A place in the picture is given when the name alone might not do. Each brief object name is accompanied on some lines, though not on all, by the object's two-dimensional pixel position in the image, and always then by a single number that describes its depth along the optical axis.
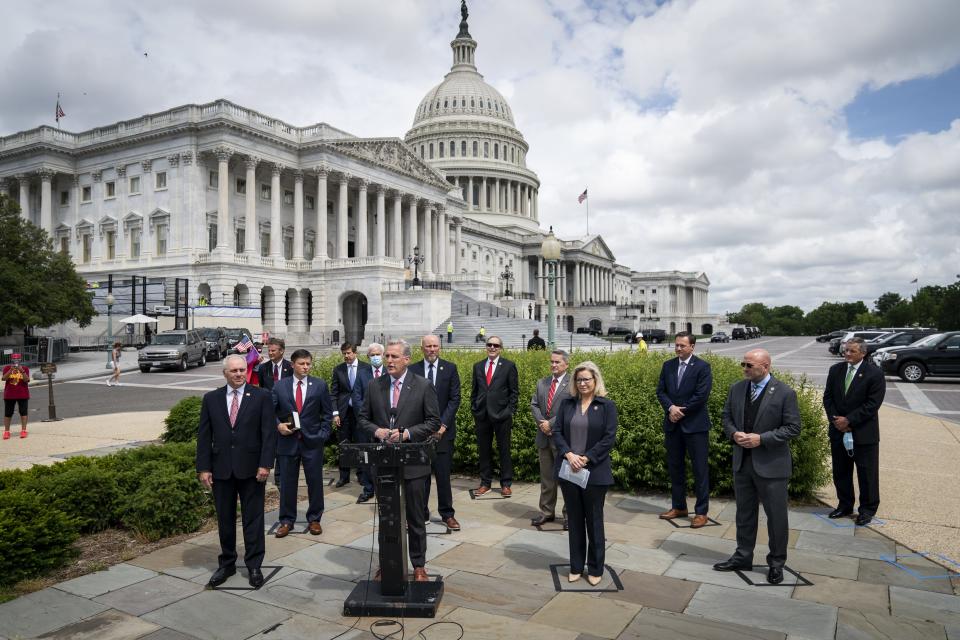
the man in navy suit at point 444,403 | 8.39
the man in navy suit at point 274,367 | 10.68
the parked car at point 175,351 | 33.16
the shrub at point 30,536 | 6.64
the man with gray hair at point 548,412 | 8.43
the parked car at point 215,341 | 38.82
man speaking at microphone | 7.02
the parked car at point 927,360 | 26.66
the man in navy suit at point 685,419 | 8.41
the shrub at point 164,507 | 8.16
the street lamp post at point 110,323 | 42.14
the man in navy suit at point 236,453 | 6.78
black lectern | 6.03
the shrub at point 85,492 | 8.15
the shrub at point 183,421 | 13.09
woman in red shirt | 15.48
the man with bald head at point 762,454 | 6.66
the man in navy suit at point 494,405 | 9.80
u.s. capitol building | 55.47
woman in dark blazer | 6.53
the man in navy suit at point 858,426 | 8.42
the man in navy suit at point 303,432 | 8.35
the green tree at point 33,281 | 34.75
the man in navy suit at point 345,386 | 10.52
